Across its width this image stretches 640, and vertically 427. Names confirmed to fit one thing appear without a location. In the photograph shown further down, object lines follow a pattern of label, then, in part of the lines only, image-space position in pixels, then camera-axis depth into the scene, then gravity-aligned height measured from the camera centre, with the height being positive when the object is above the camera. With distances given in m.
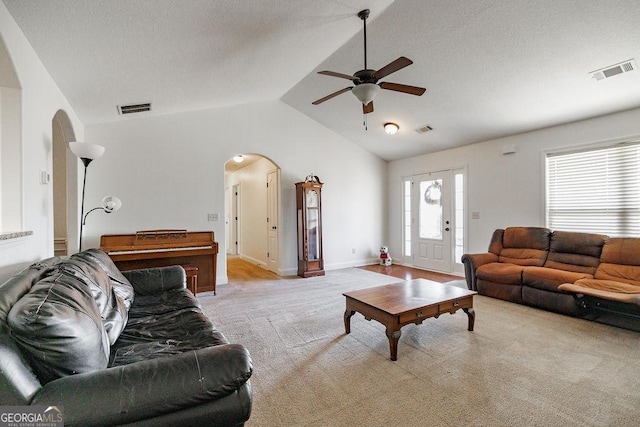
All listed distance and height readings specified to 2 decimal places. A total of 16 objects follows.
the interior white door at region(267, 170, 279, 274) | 5.89 -0.15
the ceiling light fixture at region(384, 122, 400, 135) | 5.23 +1.48
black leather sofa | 1.01 -0.60
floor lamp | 2.95 +0.65
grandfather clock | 5.48 -0.28
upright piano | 3.94 -0.49
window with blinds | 3.74 +0.25
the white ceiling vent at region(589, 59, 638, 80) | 2.98 +1.44
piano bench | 3.89 -0.83
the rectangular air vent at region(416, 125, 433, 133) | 5.09 +1.43
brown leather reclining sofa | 3.07 -0.77
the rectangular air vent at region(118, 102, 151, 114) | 3.80 +1.39
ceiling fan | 2.68 +1.19
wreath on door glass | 5.90 +0.34
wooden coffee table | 2.37 -0.80
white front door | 5.74 -0.21
